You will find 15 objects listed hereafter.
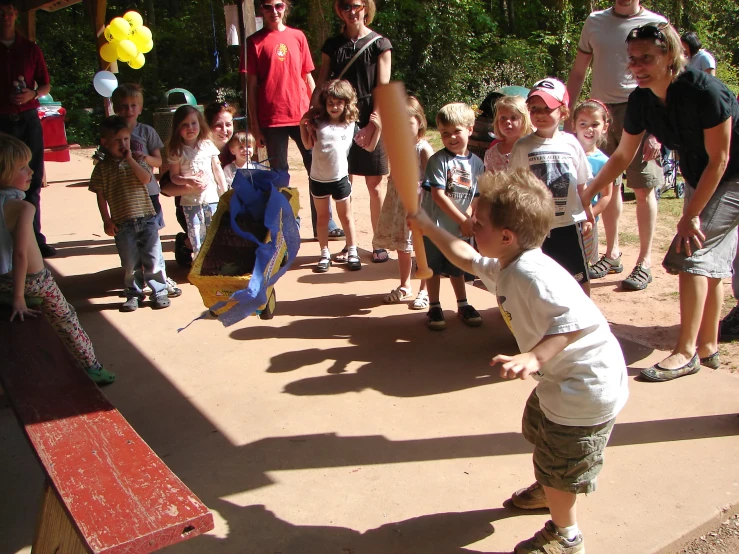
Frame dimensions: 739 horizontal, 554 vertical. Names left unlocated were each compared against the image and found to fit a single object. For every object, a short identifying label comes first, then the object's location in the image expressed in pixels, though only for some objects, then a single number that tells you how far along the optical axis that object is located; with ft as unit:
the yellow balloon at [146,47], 34.27
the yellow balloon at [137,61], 33.46
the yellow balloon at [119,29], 31.86
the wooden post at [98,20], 28.55
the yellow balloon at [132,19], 33.53
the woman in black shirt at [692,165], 10.56
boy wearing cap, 12.06
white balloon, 30.91
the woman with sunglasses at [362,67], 16.70
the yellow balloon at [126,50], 31.91
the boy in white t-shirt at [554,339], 7.03
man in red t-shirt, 17.57
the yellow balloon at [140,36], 33.30
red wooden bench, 6.37
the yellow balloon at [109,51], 31.48
